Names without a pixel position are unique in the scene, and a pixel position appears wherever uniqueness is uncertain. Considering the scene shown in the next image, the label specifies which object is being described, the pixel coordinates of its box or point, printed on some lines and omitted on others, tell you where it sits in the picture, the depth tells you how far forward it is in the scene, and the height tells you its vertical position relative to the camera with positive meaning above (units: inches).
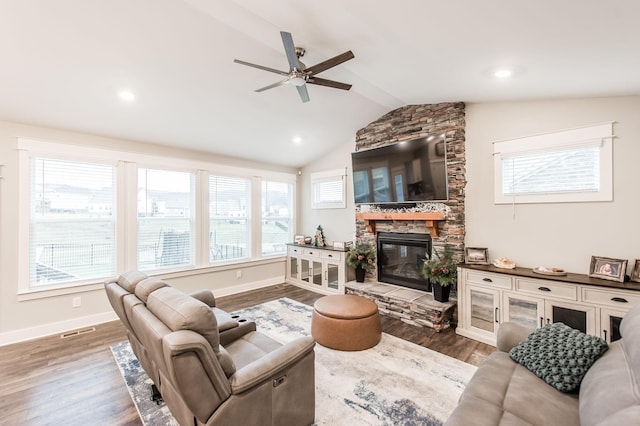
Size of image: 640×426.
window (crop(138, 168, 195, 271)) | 165.9 -3.1
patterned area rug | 79.4 -58.3
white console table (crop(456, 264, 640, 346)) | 99.3 -36.0
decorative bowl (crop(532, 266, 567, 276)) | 115.5 -25.4
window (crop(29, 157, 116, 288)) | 134.3 -3.9
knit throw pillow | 60.3 -33.7
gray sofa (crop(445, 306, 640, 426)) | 45.9 -38.6
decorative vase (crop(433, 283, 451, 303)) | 143.9 -42.0
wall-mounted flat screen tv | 147.5 +23.5
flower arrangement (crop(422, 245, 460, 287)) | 140.4 -29.4
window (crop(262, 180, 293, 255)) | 227.3 -2.7
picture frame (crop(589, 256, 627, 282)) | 103.0 -22.0
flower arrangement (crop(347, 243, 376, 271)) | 181.9 -29.7
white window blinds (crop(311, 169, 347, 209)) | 210.8 +18.7
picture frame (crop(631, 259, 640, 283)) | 101.8 -22.5
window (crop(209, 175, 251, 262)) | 196.1 -3.4
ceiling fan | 85.6 +49.1
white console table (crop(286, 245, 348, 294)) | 192.8 -42.1
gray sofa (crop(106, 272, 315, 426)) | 50.6 -33.6
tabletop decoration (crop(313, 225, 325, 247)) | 219.5 -20.7
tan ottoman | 115.5 -48.1
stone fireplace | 147.3 -6.0
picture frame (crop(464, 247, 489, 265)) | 137.6 -22.0
